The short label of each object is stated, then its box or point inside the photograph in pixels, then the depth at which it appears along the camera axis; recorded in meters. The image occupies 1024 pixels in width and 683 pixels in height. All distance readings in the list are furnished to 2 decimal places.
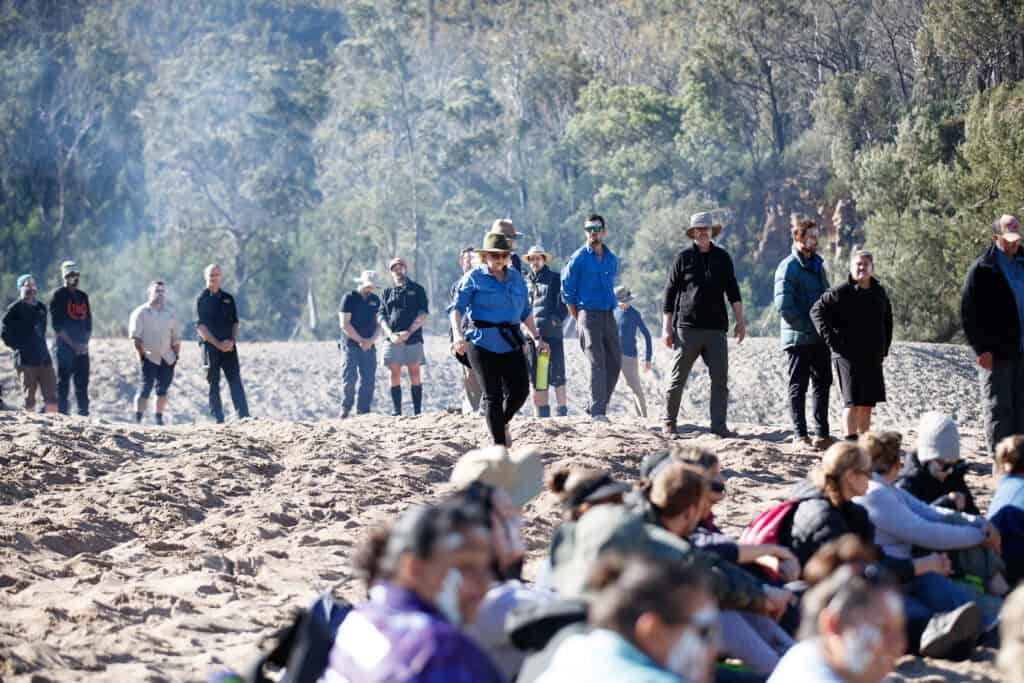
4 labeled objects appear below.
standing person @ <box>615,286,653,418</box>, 28.62
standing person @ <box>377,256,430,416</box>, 27.43
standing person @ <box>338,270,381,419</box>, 29.33
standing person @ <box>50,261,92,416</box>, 27.61
